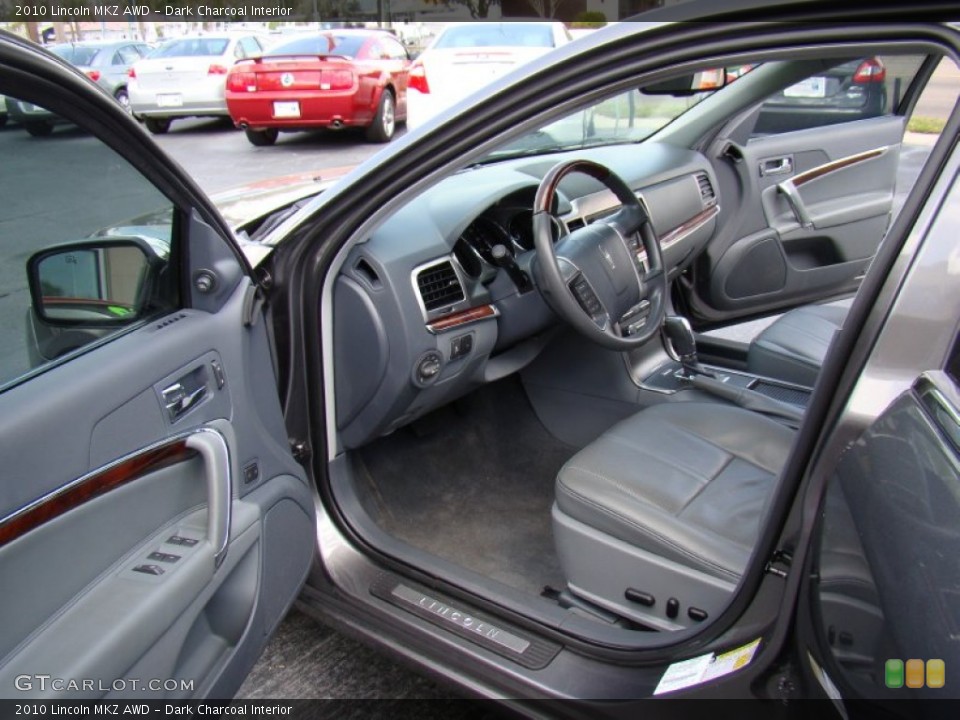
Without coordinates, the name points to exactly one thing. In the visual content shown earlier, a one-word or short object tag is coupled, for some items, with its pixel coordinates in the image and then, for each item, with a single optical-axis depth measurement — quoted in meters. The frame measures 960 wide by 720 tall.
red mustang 9.28
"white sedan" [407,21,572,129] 6.91
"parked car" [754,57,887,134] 2.98
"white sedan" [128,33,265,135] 10.45
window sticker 1.35
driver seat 1.73
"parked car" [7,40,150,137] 10.66
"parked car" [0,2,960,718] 1.09
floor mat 2.44
